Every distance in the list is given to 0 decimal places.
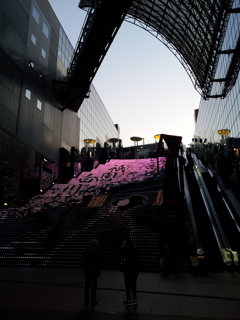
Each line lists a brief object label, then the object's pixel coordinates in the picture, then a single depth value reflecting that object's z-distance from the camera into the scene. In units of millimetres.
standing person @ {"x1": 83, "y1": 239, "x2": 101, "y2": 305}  6113
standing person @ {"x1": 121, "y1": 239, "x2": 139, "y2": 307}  6053
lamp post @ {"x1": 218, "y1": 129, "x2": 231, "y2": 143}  35153
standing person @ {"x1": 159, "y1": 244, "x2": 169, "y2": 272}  11234
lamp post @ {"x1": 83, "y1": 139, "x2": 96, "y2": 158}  47447
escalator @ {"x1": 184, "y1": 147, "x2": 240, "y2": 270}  11898
